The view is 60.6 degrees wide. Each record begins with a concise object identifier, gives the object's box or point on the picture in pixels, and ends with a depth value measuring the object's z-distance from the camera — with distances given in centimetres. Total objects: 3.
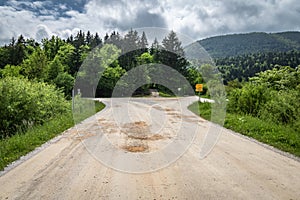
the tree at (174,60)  3688
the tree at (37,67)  4366
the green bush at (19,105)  998
